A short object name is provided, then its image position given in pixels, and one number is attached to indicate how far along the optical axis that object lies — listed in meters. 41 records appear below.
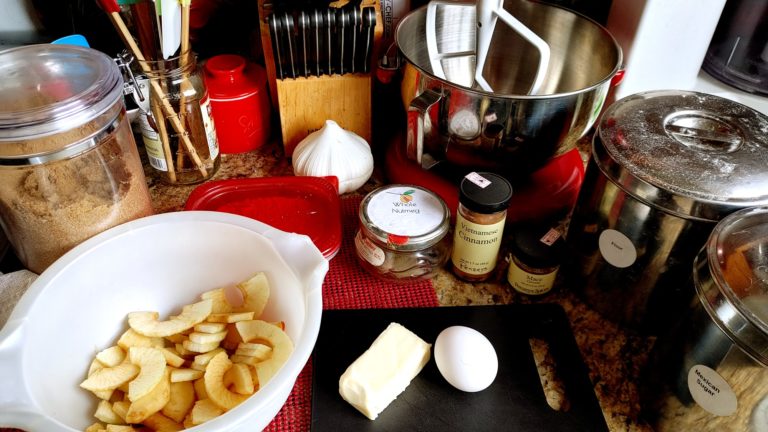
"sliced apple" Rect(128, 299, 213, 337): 0.59
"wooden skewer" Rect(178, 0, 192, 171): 0.69
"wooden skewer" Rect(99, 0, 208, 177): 0.65
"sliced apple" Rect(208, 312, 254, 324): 0.59
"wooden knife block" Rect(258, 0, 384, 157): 0.82
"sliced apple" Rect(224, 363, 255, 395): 0.53
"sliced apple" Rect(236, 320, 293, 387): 0.53
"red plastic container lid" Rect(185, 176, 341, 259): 0.75
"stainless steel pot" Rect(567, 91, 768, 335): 0.55
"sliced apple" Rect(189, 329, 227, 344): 0.58
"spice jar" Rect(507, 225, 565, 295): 0.67
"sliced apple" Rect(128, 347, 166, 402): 0.52
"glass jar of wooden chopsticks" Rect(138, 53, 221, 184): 0.75
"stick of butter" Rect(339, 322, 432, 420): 0.56
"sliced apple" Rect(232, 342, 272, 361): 0.55
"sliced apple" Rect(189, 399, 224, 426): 0.52
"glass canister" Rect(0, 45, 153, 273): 0.56
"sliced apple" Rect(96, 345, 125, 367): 0.58
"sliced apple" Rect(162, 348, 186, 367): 0.57
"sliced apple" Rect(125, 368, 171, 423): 0.52
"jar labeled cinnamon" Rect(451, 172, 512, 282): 0.63
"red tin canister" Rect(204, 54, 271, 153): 0.85
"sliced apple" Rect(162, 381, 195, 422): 0.54
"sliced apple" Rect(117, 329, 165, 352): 0.59
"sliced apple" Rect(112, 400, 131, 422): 0.54
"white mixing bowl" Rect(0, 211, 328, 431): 0.47
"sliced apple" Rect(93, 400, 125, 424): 0.53
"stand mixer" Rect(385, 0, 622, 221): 0.68
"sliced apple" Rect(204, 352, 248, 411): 0.53
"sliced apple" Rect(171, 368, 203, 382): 0.55
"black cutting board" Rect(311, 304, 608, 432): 0.57
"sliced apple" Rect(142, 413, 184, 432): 0.53
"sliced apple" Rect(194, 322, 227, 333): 0.59
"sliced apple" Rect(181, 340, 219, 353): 0.58
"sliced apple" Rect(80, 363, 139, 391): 0.54
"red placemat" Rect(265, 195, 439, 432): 0.69
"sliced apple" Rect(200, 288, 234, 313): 0.63
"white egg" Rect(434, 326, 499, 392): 0.58
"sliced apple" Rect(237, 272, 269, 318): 0.61
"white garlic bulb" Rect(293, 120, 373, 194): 0.81
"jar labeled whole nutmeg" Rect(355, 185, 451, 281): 0.66
